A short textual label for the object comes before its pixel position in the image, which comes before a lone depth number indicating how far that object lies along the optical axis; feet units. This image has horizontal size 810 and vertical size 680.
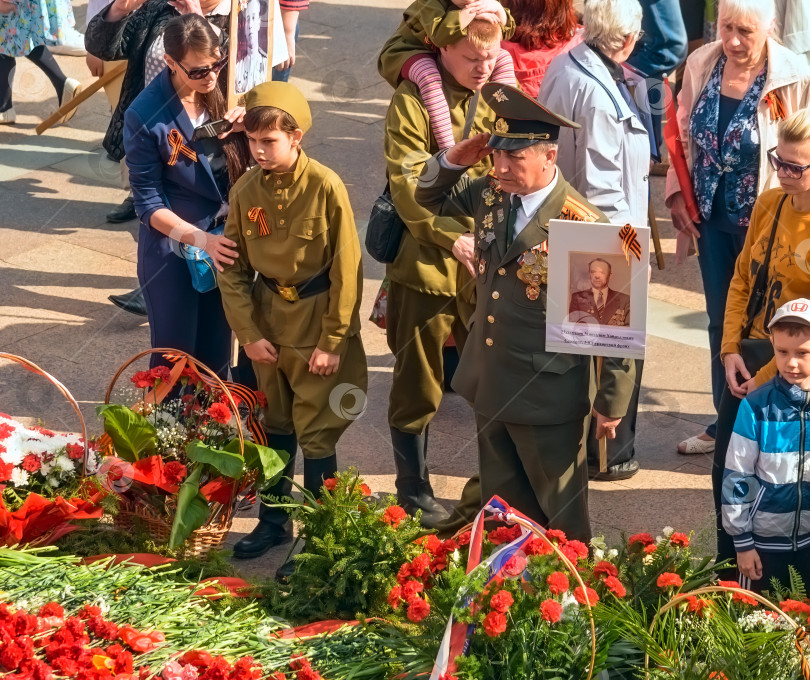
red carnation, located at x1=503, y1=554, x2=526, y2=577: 21.57
